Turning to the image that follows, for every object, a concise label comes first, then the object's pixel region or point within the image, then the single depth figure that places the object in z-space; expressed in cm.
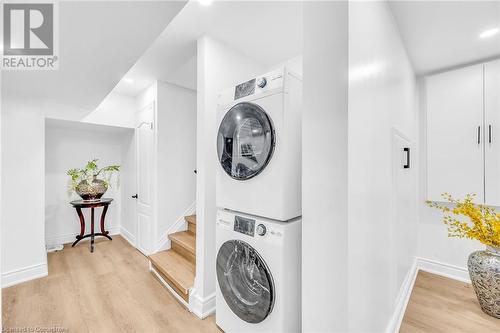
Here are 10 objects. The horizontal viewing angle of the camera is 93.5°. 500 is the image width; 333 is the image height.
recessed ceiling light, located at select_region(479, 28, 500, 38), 190
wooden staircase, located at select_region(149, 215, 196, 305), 224
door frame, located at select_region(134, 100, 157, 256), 302
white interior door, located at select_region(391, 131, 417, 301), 178
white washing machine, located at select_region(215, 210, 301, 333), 146
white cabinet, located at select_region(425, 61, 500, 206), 228
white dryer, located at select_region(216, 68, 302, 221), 148
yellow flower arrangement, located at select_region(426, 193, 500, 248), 185
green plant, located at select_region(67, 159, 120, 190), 345
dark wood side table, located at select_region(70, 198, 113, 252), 338
